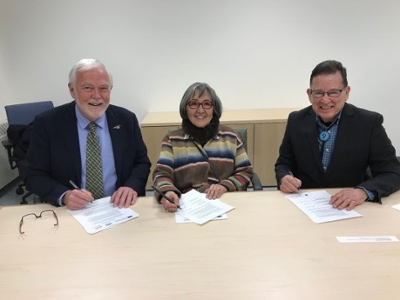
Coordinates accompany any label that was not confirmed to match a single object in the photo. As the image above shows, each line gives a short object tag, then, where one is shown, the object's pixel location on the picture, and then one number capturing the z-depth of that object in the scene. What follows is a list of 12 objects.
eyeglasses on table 1.48
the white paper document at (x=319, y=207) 1.37
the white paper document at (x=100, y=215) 1.37
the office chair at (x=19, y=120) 3.07
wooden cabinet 3.31
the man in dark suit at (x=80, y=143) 1.75
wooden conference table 0.97
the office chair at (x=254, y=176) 1.90
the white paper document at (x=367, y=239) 1.19
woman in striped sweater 1.87
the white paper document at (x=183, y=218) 1.39
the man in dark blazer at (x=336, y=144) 1.66
